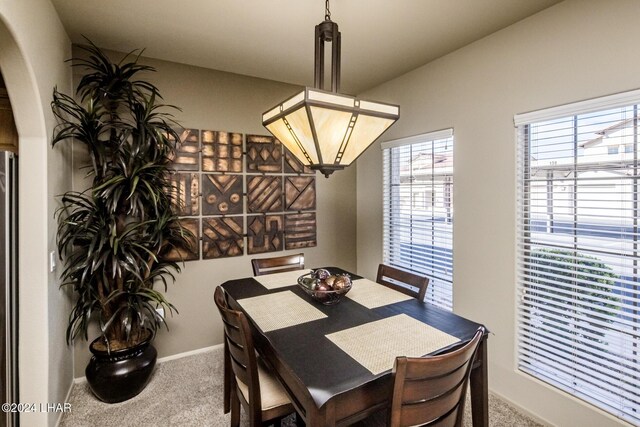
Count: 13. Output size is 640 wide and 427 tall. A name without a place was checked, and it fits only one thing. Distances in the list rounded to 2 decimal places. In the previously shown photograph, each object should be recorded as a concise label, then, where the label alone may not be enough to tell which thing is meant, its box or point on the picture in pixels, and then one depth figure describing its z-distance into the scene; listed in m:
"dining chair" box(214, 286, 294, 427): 1.47
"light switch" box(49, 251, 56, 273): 2.00
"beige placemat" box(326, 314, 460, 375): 1.31
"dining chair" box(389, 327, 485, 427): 1.08
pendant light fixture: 1.43
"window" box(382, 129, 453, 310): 2.88
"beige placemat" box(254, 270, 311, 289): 2.33
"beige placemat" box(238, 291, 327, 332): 1.69
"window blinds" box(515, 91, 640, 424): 1.79
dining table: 1.16
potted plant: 2.28
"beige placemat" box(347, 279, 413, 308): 1.97
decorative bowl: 1.91
